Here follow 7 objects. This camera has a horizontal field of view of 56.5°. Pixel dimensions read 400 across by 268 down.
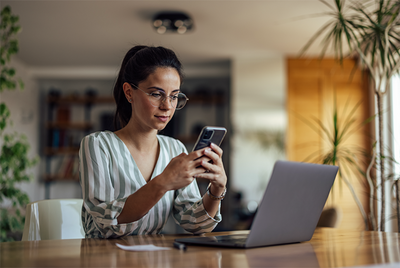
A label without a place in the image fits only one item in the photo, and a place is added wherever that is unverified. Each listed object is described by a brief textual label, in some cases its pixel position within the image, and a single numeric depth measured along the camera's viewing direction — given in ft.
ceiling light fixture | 12.00
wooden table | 2.45
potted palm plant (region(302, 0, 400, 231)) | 6.81
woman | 3.51
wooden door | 15.88
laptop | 2.86
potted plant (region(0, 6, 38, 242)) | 8.89
